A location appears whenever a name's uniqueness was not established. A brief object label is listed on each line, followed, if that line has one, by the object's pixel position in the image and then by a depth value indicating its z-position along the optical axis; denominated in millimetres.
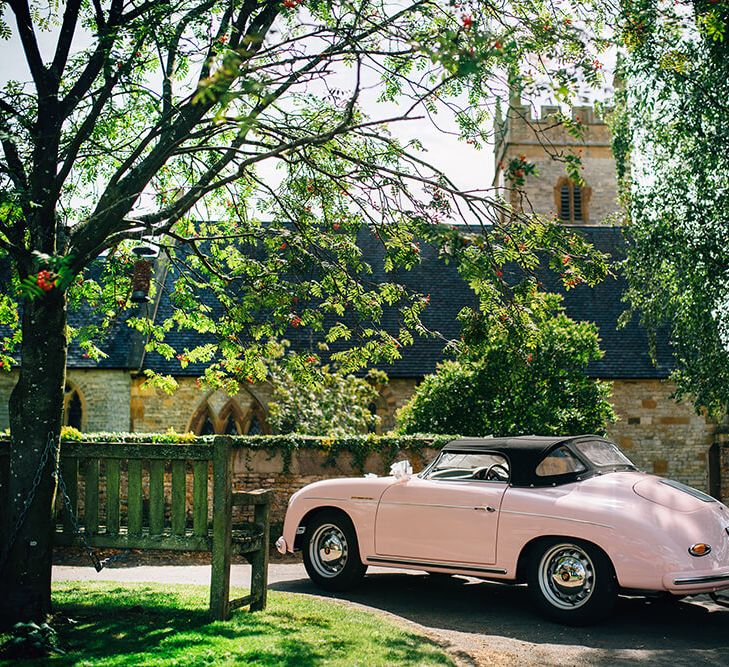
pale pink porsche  6855
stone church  20234
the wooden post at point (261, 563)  7172
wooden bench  6766
